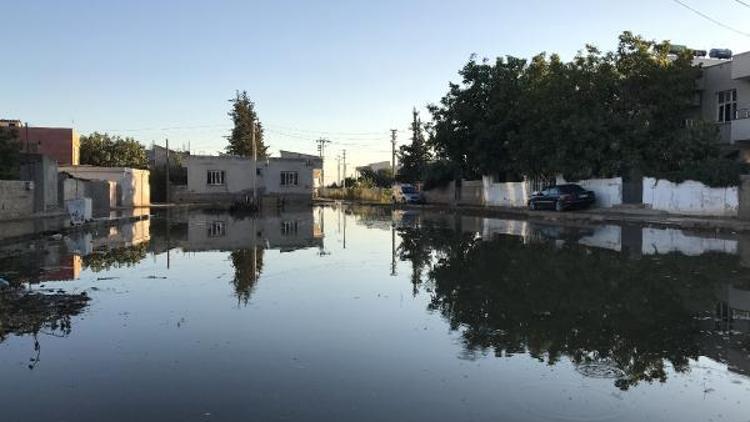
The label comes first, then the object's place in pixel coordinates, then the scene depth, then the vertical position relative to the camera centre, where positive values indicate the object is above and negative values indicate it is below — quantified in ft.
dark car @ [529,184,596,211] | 129.39 -0.41
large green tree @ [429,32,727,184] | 119.34 +15.51
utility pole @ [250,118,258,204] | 225.76 +7.80
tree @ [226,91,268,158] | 319.47 +33.32
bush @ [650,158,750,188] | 100.42 +3.59
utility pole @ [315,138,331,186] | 418.39 +33.07
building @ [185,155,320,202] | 231.50 +7.28
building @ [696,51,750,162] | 119.14 +18.34
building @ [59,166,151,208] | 194.08 +6.56
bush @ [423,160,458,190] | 204.33 +7.19
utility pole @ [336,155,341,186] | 485.77 +18.43
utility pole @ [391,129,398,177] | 299.03 +24.57
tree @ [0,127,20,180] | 117.60 +7.59
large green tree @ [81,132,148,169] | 257.75 +18.61
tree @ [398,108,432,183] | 258.57 +15.64
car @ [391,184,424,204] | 210.59 +0.64
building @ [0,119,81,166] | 238.89 +21.14
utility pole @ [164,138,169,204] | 239.83 +3.22
